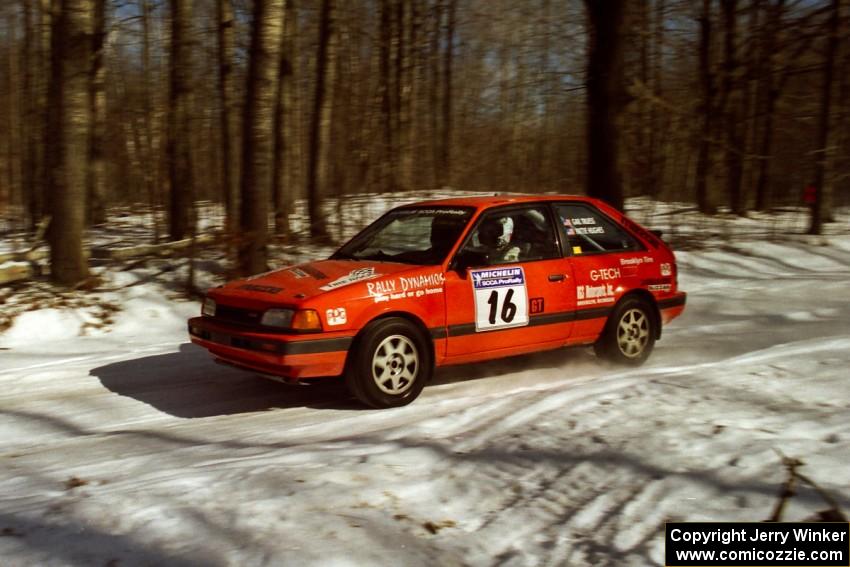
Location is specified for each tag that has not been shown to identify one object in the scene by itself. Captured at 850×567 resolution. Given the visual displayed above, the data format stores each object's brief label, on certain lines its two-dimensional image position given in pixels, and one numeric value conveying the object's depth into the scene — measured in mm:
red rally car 5754
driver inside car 6562
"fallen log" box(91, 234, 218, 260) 11867
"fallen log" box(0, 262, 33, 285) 10062
